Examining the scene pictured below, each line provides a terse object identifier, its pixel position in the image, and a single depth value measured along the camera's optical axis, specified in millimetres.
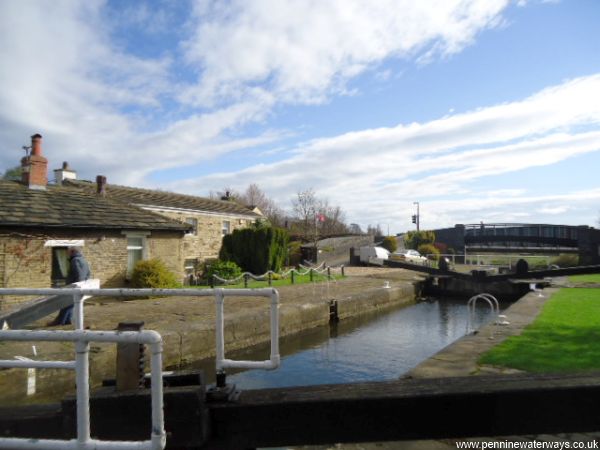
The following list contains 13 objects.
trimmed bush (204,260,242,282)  19891
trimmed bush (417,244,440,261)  40594
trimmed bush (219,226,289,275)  23062
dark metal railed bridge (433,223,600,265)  45316
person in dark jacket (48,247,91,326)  9625
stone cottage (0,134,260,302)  12891
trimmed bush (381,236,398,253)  43312
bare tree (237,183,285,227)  66456
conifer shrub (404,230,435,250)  47688
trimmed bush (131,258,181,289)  15266
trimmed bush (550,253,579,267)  29703
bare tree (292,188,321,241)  50812
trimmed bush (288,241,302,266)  32803
